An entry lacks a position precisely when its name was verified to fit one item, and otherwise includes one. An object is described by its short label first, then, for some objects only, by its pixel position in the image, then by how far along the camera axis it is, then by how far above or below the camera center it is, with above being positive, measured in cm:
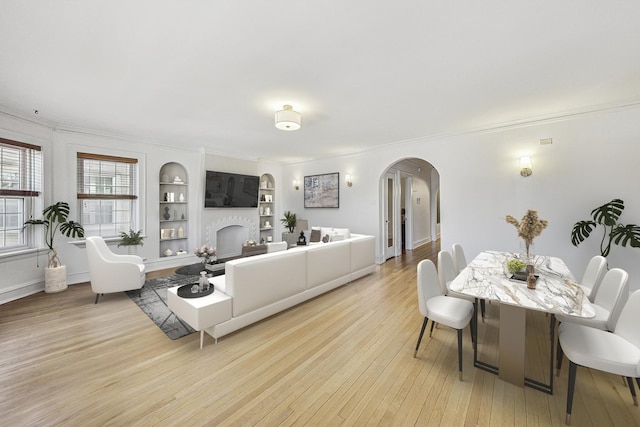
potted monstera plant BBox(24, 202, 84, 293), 394 -37
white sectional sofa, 266 -88
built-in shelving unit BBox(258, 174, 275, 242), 770 +15
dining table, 173 -63
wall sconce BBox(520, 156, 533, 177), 393 +74
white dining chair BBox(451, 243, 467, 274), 335 -63
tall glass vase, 242 -43
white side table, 239 -100
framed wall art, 666 +58
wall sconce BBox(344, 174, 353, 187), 634 +81
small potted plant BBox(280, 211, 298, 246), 681 -44
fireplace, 627 -63
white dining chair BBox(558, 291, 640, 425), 151 -89
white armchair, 356 -92
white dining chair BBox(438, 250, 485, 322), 282 -71
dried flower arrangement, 226 -12
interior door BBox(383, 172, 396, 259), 634 -12
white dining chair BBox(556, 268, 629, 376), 192 -75
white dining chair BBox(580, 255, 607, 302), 245 -65
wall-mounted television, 609 +54
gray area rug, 279 -133
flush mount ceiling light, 326 +123
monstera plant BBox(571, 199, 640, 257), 308 -20
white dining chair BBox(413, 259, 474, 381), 209 -86
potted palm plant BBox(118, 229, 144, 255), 472 -58
